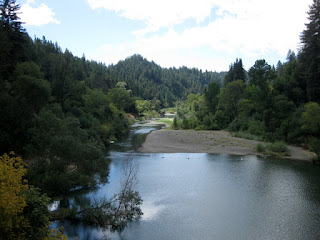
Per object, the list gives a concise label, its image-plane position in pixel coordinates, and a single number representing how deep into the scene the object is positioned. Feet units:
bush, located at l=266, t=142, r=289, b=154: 150.00
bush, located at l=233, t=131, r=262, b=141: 193.45
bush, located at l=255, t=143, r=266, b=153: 155.33
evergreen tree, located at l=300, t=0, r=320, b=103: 166.40
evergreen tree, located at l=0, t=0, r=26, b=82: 133.80
